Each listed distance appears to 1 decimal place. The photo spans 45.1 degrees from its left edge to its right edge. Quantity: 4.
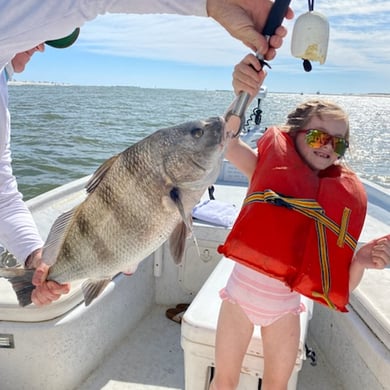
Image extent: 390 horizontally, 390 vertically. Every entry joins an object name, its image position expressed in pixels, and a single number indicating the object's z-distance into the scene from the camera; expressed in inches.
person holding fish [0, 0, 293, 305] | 44.5
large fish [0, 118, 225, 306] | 52.4
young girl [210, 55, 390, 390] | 85.3
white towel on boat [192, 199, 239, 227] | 140.8
